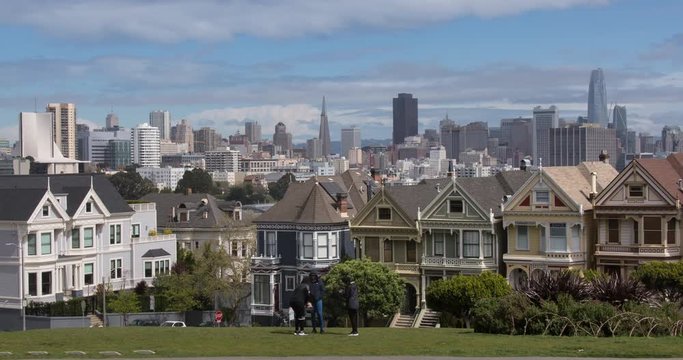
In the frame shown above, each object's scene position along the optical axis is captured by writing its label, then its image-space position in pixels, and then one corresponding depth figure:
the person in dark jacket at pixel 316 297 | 38.66
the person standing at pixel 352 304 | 37.78
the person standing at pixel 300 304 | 37.69
